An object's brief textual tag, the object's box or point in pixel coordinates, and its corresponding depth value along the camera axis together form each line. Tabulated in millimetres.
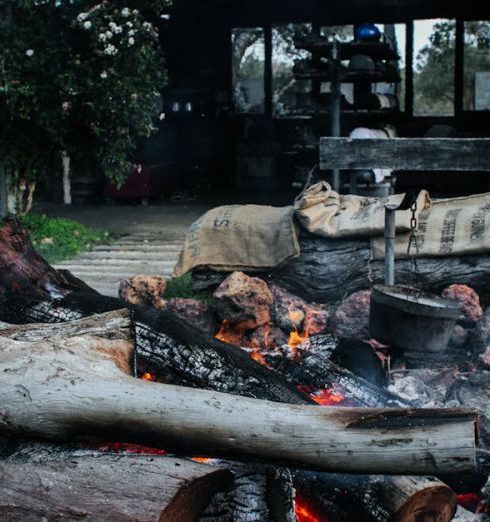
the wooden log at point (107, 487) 2977
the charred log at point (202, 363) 4066
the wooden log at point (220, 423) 3094
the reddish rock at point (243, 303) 6160
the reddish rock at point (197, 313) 6336
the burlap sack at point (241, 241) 6801
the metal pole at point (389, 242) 5723
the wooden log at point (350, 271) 6484
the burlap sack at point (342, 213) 6562
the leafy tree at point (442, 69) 20645
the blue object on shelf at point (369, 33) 12930
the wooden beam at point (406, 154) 6000
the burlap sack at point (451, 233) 6414
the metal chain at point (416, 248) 5955
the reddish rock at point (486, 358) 5541
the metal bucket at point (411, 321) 5281
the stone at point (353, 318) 6152
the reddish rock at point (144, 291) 6672
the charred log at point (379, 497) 3340
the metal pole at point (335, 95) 10039
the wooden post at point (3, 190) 11203
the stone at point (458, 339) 6000
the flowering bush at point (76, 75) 9852
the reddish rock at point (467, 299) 6168
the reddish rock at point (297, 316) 6348
